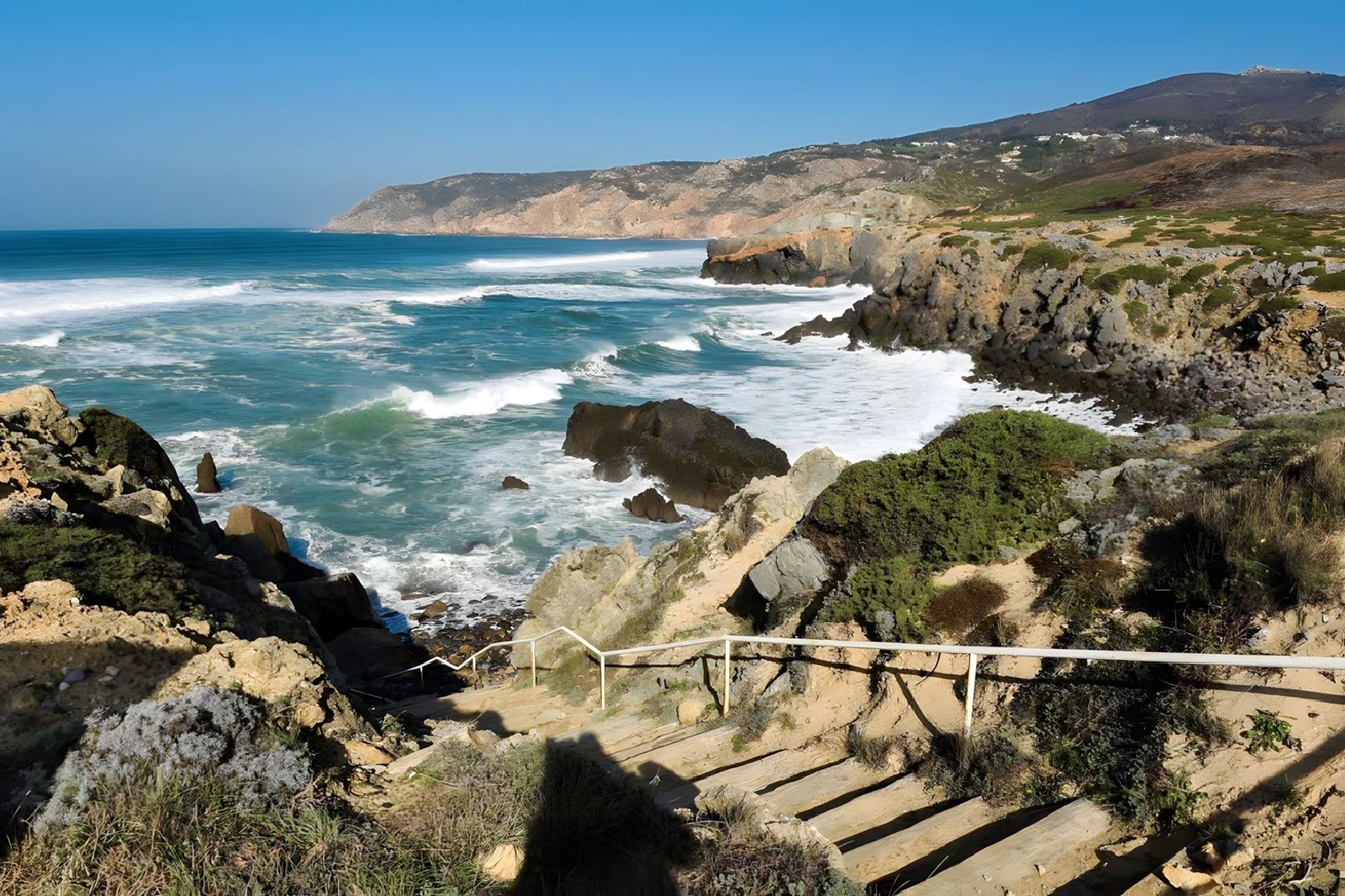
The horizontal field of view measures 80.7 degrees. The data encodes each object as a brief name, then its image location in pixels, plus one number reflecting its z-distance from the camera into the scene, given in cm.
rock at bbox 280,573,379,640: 1355
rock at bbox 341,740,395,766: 616
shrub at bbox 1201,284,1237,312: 2939
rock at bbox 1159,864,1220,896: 364
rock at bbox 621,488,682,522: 1962
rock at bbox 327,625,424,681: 1279
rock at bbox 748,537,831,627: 873
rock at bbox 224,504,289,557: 1548
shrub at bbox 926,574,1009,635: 684
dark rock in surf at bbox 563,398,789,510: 2045
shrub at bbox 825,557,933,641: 688
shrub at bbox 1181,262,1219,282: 3095
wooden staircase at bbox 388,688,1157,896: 414
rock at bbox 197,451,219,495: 2031
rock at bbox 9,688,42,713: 587
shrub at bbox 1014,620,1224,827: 446
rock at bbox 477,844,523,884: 447
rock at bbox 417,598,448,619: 1540
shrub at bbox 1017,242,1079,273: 3606
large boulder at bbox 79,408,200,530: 1245
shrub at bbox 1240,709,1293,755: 430
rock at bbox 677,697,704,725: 758
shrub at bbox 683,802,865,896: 396
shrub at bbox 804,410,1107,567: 794
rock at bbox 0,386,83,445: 1133
